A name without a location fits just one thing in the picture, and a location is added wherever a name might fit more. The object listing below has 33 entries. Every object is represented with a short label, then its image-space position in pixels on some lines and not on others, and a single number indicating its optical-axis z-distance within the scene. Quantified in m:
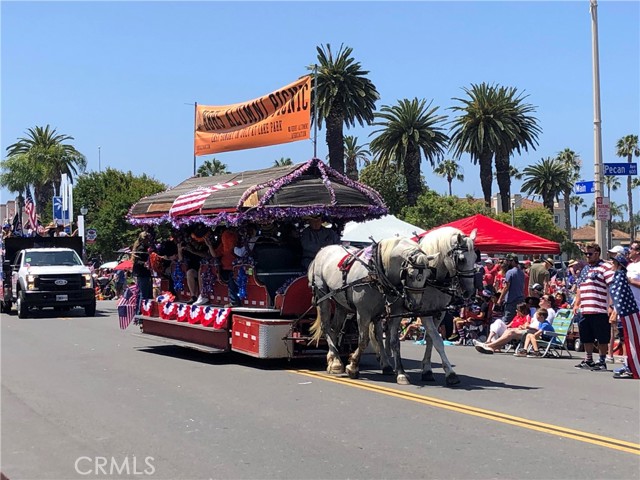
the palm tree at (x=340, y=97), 46.28
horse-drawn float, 12.51
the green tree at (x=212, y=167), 85.81
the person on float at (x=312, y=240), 13.55
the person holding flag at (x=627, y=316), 12.28
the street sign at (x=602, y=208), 18.11
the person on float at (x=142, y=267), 16.41
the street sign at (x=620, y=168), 18.03
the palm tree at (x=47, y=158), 71.56
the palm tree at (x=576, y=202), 139.62
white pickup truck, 25.27
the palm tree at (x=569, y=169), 84.94
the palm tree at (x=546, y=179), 81.25
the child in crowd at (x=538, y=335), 15.93
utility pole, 18.52
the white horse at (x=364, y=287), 11.10
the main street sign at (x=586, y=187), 18.48
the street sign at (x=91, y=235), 41.31
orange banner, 14.26
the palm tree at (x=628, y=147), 97.94
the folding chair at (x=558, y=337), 15.82
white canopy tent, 23.27
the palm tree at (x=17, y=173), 70.88
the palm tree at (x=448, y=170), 117.12
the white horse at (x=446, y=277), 10.94
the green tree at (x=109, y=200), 56.84
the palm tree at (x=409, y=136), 53.88
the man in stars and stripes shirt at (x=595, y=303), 13.18
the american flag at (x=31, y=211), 30.49
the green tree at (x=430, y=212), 57.00
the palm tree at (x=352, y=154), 75.00
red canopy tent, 19.95
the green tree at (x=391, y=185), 69.44
